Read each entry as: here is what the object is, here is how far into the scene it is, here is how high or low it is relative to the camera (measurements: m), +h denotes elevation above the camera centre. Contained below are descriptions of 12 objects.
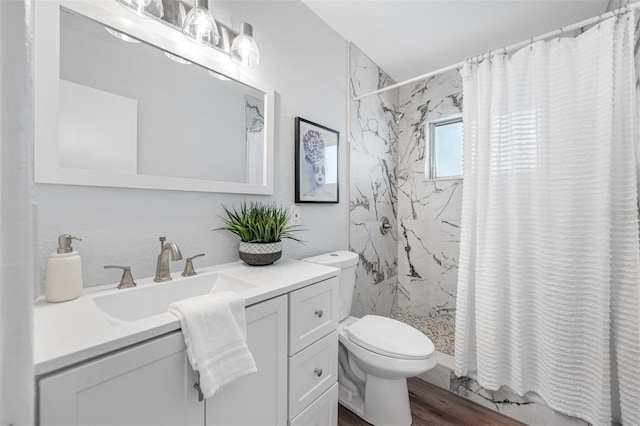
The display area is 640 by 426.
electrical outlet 1.62 -0.02
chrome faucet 1.02 -0.19
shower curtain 1.22 -0.08
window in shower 2.45 +0.59
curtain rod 1.14 +0.88
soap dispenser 0.80 -0.19
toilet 1.34 -0.75
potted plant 1.26 -0.10
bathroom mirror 0.86 +0.41
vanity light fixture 1.01 +0.77
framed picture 1.64 +0.32
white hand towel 0.72 -0.35
